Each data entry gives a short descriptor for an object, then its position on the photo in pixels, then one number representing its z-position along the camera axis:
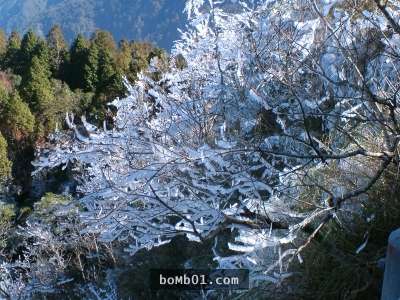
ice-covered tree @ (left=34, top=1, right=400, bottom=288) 2.87
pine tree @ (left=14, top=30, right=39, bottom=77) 28.78
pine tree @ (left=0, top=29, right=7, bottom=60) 31.38
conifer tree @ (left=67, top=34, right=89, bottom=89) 25.77
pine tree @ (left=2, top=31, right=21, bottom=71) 30.20
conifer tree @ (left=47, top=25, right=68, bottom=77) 27.39
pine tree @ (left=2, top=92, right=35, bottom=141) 20.22
